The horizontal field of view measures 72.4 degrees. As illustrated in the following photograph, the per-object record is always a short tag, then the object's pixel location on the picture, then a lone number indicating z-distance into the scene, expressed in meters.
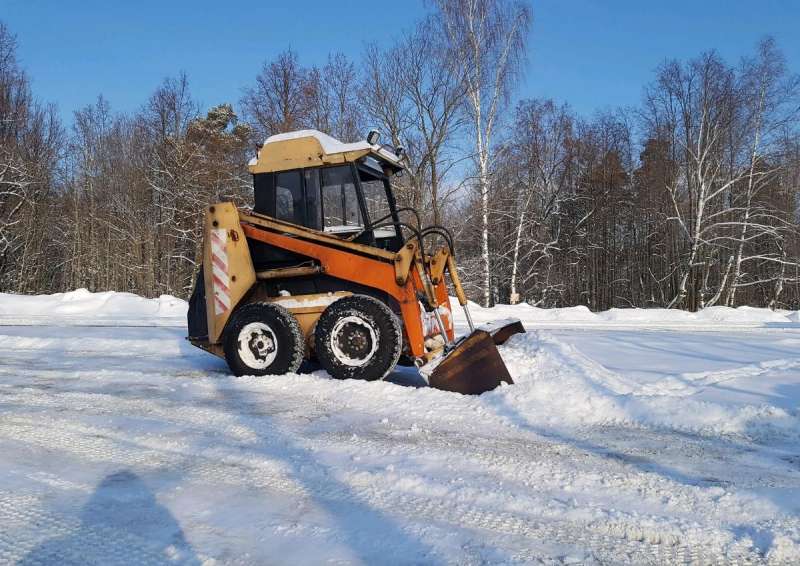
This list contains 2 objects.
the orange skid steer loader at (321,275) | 5.76
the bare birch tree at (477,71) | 21.00
